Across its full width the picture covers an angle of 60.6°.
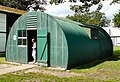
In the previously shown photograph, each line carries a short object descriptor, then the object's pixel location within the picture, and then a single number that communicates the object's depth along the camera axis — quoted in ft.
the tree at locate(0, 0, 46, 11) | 81.50
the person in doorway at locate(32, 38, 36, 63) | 23.37
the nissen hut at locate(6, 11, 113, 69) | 20.87
